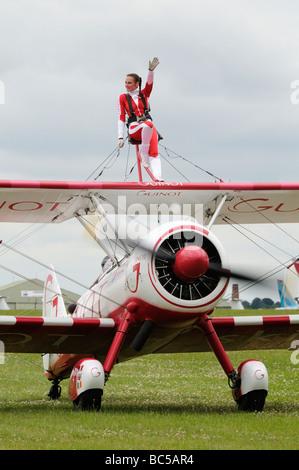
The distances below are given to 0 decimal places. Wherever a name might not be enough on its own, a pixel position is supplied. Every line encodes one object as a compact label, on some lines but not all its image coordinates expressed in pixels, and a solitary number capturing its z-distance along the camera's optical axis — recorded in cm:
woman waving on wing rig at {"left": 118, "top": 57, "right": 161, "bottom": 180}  2339
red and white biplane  1881
